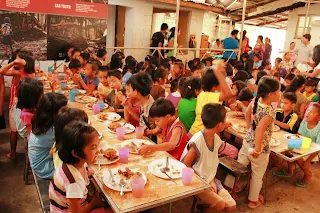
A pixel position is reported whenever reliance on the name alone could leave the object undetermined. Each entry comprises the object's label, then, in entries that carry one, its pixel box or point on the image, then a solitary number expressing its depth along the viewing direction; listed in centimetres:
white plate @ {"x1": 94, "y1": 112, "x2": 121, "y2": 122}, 354
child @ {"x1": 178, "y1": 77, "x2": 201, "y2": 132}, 376
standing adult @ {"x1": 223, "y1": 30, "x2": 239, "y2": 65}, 927
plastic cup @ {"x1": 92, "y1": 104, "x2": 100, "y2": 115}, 371
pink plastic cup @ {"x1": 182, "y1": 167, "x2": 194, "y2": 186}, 223
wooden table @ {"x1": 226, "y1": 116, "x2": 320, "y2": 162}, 316
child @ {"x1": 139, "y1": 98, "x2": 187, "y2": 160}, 275
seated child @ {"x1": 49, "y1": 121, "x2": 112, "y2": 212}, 198
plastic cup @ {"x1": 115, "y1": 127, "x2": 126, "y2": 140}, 297
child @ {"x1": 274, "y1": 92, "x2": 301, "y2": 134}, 423
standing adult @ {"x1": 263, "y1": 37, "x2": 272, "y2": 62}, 1134
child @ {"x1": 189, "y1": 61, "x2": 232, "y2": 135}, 331
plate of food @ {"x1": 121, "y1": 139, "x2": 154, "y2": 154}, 272
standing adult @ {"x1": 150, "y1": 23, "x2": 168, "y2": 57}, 966
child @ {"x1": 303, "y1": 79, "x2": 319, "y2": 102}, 520
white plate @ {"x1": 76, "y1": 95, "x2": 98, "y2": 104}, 428
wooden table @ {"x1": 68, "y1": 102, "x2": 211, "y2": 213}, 196
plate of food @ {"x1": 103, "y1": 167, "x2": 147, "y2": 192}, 211
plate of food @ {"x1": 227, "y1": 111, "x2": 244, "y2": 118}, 425
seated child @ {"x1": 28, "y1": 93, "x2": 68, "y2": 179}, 271
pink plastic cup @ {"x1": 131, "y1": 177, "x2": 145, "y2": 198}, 202
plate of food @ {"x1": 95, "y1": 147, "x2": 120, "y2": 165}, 247
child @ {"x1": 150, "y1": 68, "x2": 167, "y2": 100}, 439
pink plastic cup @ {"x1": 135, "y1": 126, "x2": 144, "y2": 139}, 298
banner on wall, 592
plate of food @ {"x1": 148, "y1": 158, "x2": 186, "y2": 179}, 232
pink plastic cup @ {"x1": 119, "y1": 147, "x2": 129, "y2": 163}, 248
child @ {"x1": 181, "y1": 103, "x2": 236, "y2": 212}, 261
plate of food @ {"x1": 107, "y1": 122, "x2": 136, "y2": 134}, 318
